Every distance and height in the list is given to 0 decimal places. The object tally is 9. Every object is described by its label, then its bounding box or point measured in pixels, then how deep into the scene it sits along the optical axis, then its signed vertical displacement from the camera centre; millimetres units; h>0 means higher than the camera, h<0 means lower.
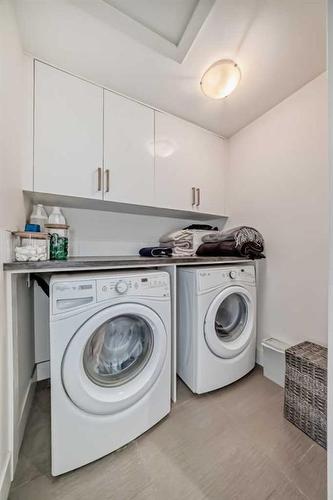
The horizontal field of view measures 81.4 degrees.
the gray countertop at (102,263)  790 -97
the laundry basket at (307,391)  1021 -827
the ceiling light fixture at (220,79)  1170 +1045
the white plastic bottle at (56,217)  1304 +188
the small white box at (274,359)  1427 -877
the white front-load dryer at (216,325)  1271 -594
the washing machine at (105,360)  812 -577
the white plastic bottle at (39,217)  1319 +191
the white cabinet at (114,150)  1209 +706
